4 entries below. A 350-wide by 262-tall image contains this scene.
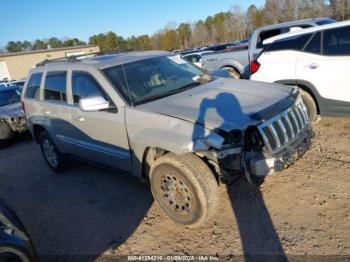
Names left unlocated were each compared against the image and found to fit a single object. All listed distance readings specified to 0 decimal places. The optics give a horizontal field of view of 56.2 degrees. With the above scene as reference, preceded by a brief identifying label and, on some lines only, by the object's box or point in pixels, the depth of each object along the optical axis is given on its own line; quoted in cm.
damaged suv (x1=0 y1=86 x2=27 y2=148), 887
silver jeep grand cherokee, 333
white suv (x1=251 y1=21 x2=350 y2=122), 532
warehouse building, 4178
